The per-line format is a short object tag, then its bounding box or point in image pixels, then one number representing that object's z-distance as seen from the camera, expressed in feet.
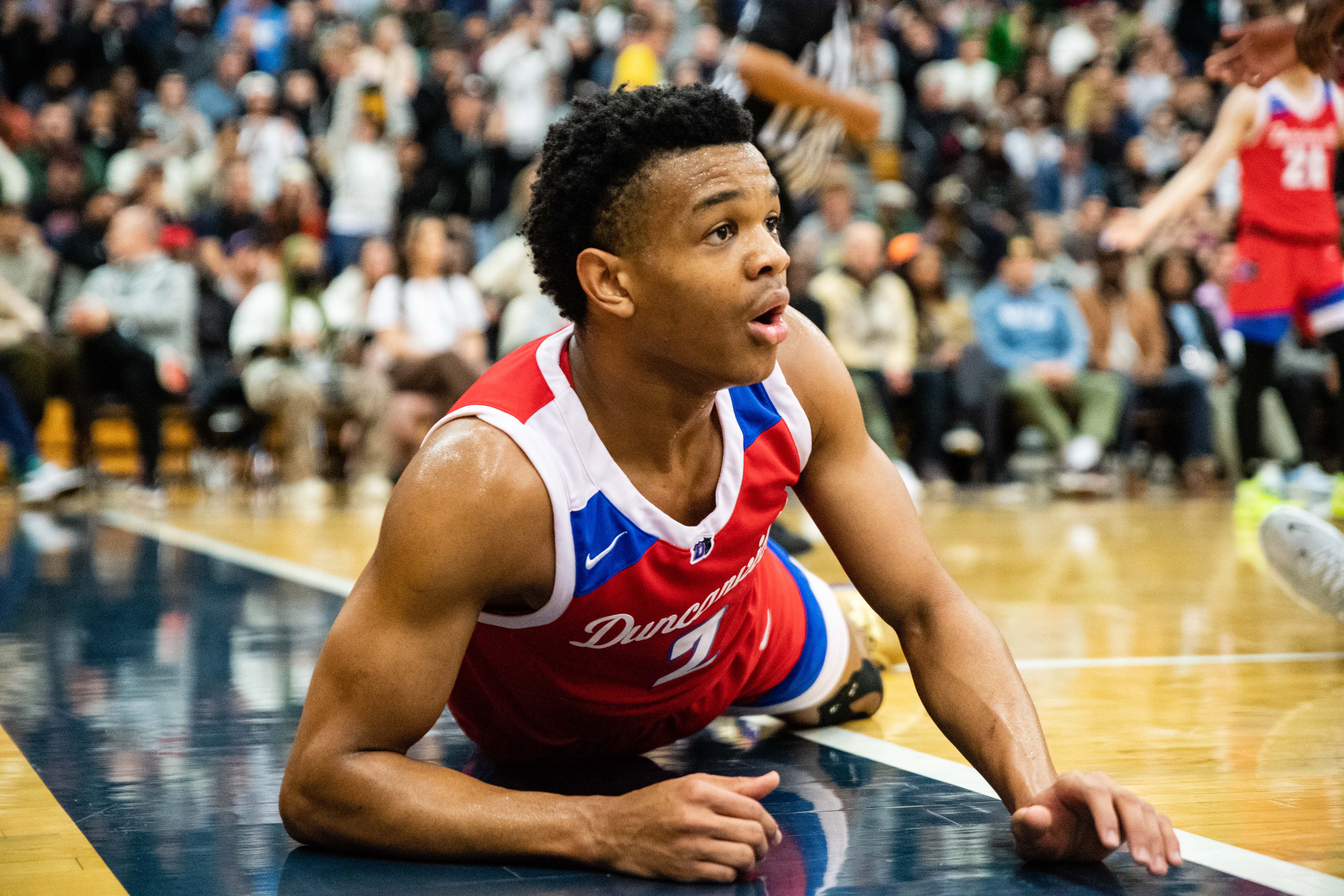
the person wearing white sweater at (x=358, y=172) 34.94
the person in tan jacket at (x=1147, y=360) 33.32
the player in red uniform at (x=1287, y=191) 21.30
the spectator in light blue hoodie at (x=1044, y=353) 32.53
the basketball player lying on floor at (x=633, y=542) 6.22
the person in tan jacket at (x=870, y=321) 31.14
